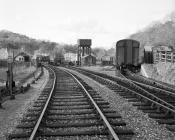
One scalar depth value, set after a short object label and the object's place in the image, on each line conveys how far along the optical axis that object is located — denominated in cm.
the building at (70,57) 10800
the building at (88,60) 7265
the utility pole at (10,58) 1181
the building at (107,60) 7212
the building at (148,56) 3155
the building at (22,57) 8339
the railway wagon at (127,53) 2544
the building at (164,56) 2188
